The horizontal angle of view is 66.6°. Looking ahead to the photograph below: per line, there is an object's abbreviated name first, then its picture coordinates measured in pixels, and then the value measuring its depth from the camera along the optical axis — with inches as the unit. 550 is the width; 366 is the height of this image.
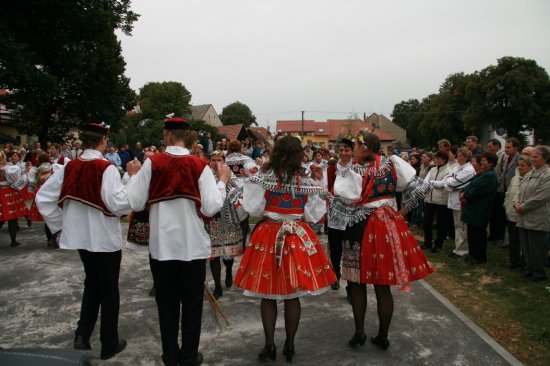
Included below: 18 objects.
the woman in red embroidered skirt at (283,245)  146.9
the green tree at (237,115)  3481.8
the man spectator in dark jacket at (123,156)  757.4
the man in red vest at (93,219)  149.0
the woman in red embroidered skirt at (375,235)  157.2
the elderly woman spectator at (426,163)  381.1
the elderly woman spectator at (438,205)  324.8
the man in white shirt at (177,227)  136.7
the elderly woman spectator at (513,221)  268.2
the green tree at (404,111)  3349.9
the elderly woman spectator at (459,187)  299.0
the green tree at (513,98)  1731.1
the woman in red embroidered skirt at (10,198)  334.0
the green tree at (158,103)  1432.1
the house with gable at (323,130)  2938.0
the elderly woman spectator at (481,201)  281.9
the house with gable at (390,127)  3245.1
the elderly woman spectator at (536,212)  240.5
